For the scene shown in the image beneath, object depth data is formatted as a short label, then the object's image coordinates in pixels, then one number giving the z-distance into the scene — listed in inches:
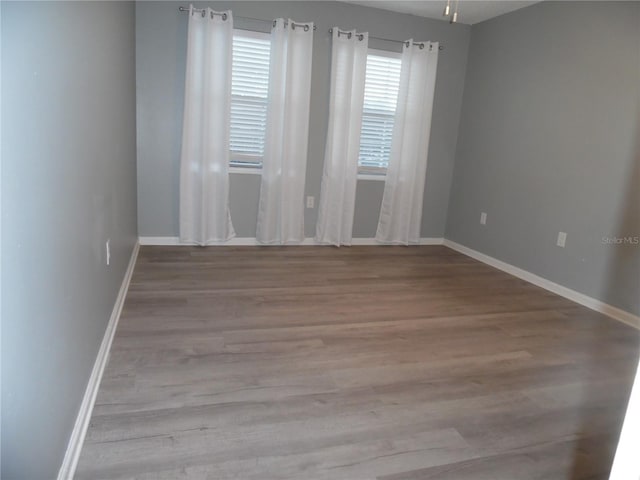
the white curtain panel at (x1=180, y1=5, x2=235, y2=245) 145.4
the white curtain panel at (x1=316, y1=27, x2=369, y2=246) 160.7
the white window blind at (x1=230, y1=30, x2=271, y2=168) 153.4
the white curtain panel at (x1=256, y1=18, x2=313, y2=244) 153.6
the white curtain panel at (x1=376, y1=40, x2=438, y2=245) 169.6
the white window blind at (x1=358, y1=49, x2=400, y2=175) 169.8
